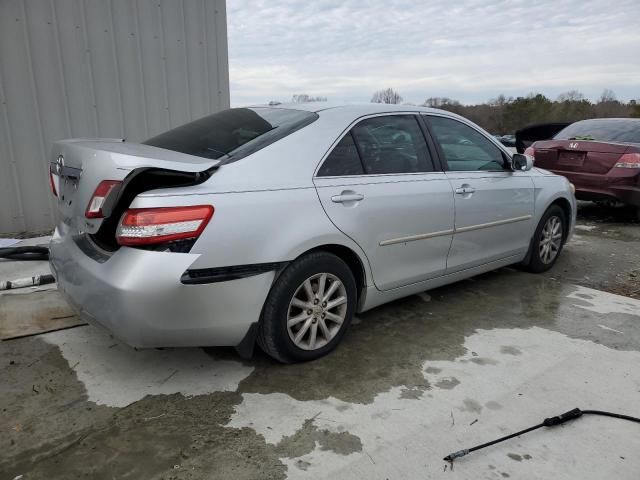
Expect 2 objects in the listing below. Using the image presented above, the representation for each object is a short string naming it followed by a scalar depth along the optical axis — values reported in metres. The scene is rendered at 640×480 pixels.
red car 6.61
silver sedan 2.29
